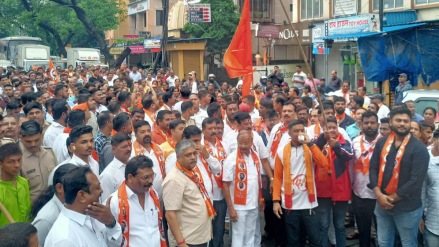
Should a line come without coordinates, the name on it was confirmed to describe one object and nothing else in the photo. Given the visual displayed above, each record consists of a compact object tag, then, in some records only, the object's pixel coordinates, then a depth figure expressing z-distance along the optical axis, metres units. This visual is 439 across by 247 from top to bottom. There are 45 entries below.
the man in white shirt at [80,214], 3.44
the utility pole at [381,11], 16.16
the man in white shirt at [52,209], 3.80
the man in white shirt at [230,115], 8.20
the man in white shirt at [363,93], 11.82
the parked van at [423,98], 9.72
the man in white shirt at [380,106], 9.87
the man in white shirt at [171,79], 18.48
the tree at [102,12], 41.16
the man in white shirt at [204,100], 9.96
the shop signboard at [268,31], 23.41
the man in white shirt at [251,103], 9.43
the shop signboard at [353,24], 17.45
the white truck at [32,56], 29.52
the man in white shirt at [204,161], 5.77
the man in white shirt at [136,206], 4.42
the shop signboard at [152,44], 30.08
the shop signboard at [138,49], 34.72
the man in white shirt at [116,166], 5.17
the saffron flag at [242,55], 10.05
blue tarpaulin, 12.78
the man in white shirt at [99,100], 9.34
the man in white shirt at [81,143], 5.30
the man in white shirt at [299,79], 16.80
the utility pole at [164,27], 21.44
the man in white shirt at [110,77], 17.60
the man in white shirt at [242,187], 6.15
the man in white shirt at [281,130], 7.22
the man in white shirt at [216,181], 6.29
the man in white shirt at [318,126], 7.16
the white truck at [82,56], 30.61
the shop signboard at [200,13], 28.49
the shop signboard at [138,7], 47.67
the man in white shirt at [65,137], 6.17
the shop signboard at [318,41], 23.14
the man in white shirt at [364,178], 6.41
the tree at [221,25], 30.17
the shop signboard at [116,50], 38.68
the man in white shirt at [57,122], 7.08
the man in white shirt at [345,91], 12.73
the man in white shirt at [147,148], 6.00
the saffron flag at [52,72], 17.90
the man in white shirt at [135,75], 20.95
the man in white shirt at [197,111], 9.10
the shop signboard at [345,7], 23.14
